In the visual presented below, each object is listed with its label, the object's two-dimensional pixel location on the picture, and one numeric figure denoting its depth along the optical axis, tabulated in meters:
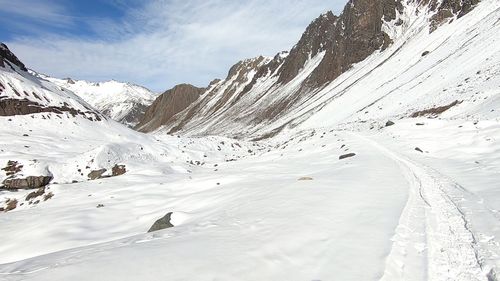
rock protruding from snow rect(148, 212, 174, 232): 11.47
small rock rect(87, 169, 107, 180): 27.20
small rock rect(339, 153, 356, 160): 23.66
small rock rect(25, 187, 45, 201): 21.94
